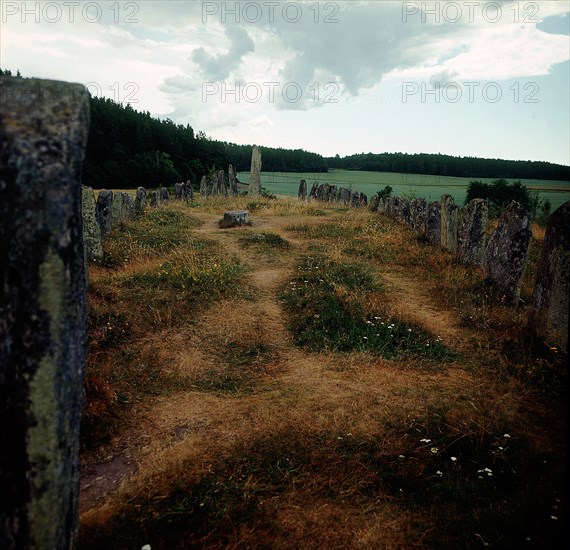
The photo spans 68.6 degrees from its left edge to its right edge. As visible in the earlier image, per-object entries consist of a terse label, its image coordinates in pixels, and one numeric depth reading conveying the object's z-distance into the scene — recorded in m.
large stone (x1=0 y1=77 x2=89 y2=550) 2.25
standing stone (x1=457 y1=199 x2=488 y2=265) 10.86
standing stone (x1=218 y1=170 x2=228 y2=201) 32.78
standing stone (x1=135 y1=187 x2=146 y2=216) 19.34
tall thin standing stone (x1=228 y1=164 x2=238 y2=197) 33.50
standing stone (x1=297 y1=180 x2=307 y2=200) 28.74
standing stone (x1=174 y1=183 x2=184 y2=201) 27.67
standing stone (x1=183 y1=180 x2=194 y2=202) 27.58
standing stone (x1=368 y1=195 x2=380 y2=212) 21.30
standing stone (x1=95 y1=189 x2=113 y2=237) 13.33
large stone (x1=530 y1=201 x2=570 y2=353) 6.36
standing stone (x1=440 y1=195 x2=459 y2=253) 12.28
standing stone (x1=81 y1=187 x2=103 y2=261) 10.87
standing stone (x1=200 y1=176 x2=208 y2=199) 31.59
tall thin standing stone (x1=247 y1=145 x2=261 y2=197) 29.28
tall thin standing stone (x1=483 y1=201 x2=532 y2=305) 8.63
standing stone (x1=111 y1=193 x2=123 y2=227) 15.20
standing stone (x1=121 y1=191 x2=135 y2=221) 16.68
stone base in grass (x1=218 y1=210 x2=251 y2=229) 16.52
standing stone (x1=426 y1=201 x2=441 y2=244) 13.59
